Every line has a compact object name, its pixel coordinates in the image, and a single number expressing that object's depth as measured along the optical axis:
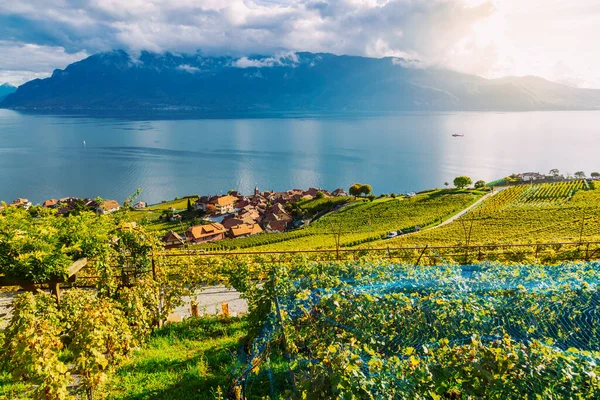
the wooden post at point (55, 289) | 6.19
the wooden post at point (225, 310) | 8.48
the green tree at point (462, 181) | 59.81
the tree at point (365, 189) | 66.12
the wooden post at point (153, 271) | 7.46
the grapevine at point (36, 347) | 4.29
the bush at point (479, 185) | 62.08
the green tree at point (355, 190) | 66.00
